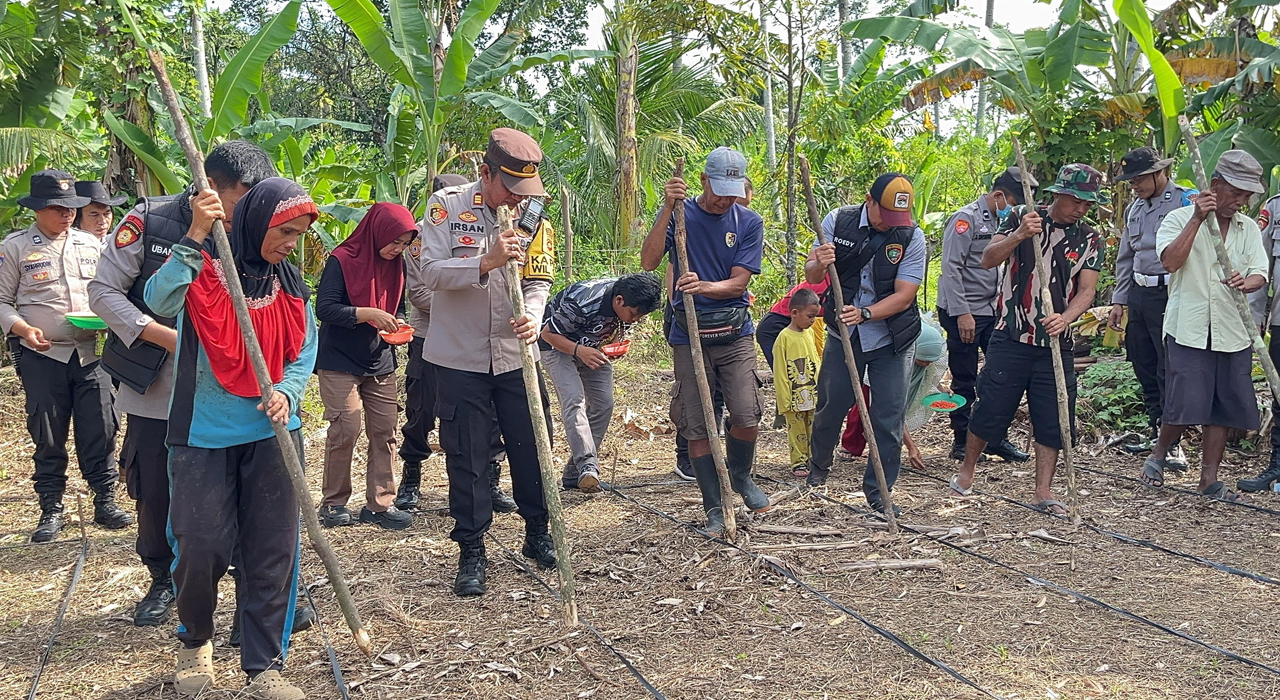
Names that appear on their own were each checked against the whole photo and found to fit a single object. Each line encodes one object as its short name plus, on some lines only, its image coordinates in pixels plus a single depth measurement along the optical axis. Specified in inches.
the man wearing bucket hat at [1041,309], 215.3
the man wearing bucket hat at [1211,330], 238.2
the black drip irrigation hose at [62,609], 154.2
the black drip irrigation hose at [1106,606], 152.2
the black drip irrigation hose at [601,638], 145.6
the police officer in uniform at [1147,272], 274.4
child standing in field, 270.7
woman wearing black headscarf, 135.0
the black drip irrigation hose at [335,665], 144.1
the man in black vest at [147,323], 149.3
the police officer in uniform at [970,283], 291.4
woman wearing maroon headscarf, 219.9
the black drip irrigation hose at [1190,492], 229.6
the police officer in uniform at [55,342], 229.5
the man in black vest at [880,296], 220.8
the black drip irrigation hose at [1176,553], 188.5
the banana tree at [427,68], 349.1
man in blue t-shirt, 209.3
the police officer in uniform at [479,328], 171.8
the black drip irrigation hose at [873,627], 146.1
